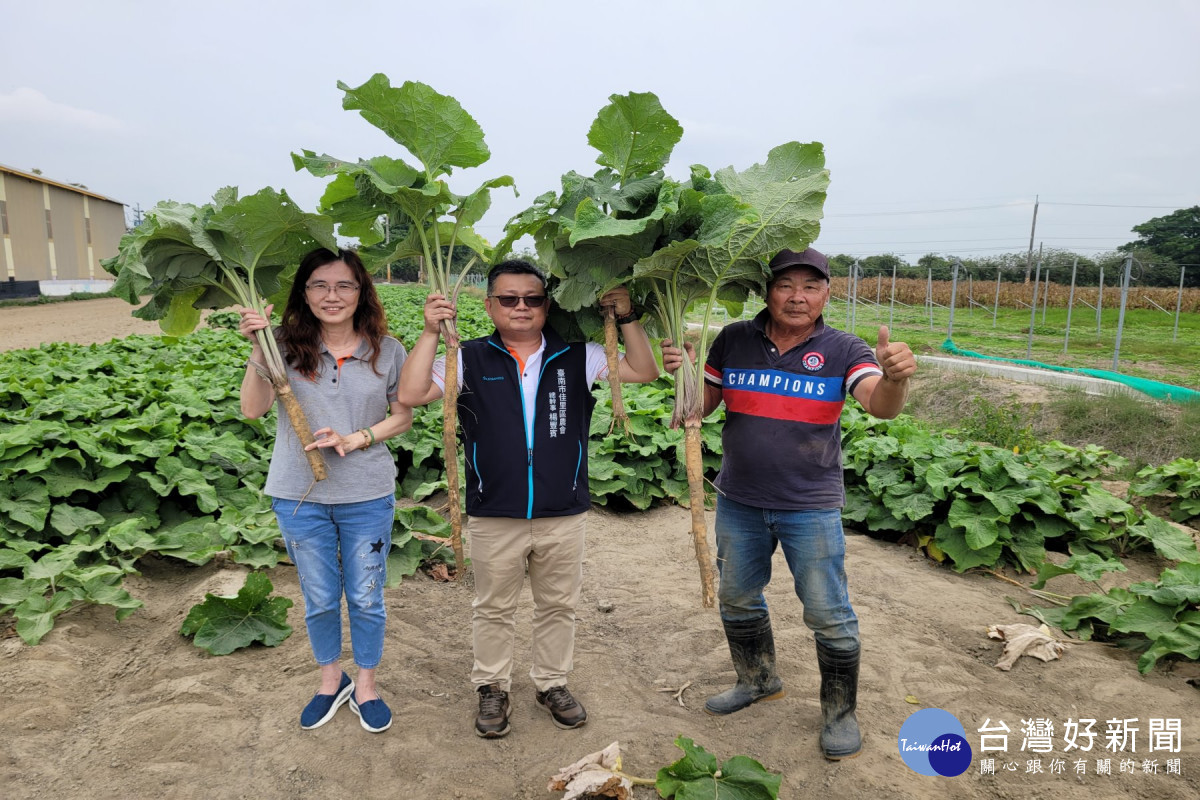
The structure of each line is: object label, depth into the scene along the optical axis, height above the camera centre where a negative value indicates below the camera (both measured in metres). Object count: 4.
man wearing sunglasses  3.09 -0.64
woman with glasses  3.05 -0.60
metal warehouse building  40.34 +3.36
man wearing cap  3.05 -0.66
